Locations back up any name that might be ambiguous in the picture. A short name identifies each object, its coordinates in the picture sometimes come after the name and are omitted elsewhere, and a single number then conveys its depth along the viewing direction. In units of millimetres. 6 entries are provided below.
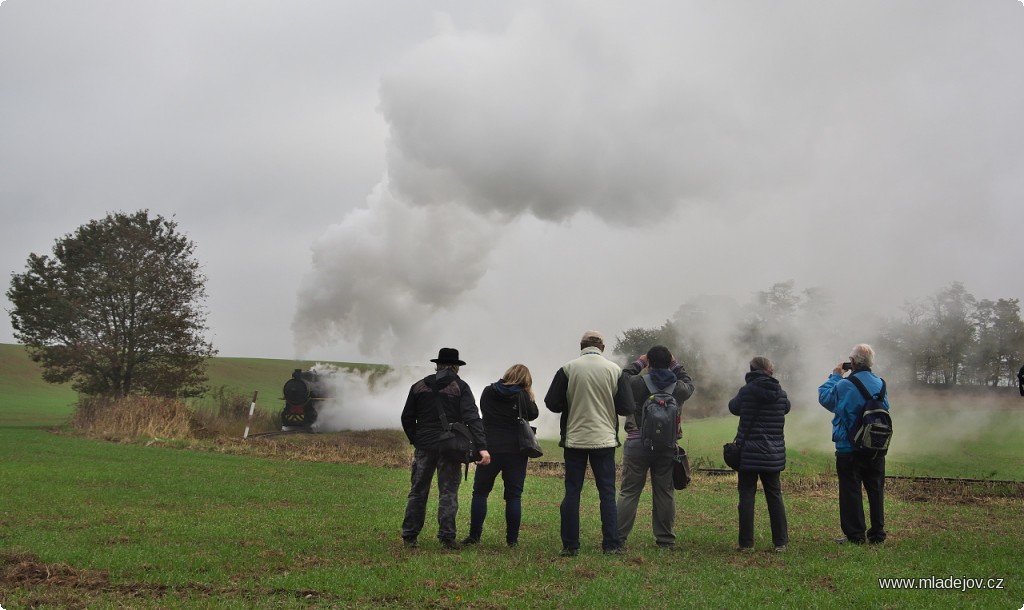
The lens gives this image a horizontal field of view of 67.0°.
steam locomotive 32688
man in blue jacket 8125
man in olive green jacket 7527
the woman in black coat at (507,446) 7934
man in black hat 7820
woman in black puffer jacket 7871
